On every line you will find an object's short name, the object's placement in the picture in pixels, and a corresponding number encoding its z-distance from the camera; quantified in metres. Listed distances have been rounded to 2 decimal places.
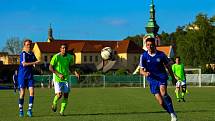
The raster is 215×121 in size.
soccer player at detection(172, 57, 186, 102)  22.98
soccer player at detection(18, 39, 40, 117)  14.70
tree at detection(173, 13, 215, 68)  96.38
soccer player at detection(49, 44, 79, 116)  14.98
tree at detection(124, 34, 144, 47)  167.69
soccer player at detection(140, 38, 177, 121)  11.78
